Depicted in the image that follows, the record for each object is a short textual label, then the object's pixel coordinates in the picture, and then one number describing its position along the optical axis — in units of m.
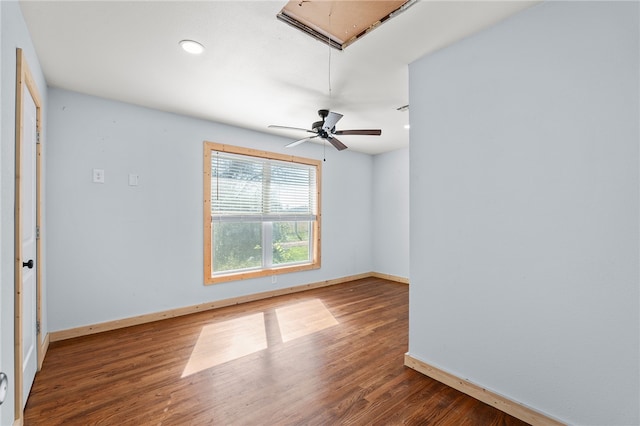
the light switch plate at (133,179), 3.34
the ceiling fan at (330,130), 2.94
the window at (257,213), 4.03
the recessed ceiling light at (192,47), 2.17
